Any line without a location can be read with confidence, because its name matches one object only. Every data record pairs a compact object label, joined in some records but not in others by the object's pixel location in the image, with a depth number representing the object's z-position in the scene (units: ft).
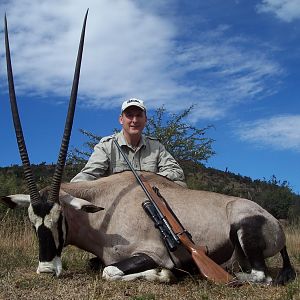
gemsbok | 11.60
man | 14.97
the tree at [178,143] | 44.63
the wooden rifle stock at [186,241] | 10.78
